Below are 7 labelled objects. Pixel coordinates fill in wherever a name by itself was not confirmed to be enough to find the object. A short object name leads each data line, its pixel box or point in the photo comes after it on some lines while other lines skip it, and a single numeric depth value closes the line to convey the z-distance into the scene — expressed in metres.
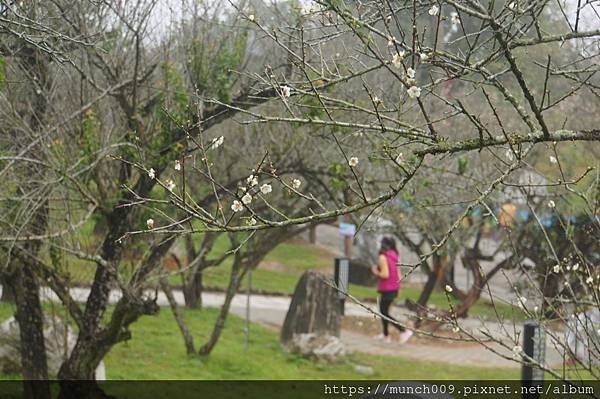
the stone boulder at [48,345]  8.89
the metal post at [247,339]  12.93
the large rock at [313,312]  13.21
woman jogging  13.86
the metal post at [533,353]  7.25
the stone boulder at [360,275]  24.91
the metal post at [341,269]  13.95
